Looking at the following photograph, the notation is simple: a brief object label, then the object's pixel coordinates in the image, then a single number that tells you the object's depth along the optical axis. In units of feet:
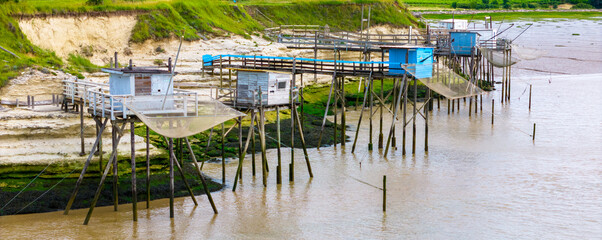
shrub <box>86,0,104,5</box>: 161.15
